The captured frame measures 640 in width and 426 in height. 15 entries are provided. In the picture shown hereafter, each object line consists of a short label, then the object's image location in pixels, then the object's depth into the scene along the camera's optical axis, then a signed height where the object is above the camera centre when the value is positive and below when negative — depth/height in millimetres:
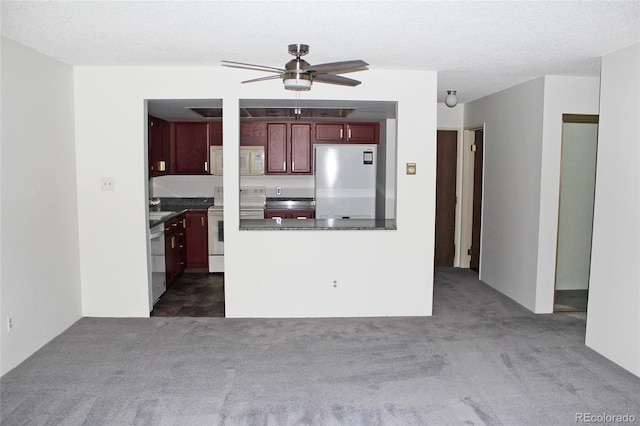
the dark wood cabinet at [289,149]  6980 +305
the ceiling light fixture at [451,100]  5384 +761
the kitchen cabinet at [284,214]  6891 -568
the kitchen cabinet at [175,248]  5850 -916
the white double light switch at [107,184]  4594 -122
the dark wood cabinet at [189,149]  7012 +298
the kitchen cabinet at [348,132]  7012 +539
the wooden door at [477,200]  6625 -359
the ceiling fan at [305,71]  2998 +606
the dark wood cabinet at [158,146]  6117 +307
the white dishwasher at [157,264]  5090 -956
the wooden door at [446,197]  6961 -332
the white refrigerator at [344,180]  6879 -108
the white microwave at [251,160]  6898 +150
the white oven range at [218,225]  6617 -692
